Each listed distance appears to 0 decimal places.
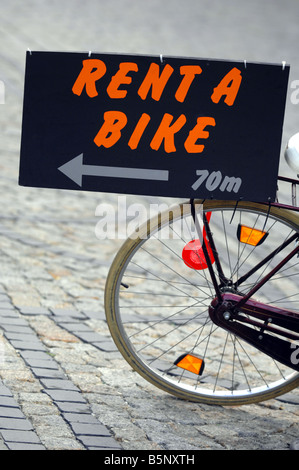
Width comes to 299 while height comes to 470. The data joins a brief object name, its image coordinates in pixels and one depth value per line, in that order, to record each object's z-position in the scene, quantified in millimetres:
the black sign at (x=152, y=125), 6594
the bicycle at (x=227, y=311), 7121
